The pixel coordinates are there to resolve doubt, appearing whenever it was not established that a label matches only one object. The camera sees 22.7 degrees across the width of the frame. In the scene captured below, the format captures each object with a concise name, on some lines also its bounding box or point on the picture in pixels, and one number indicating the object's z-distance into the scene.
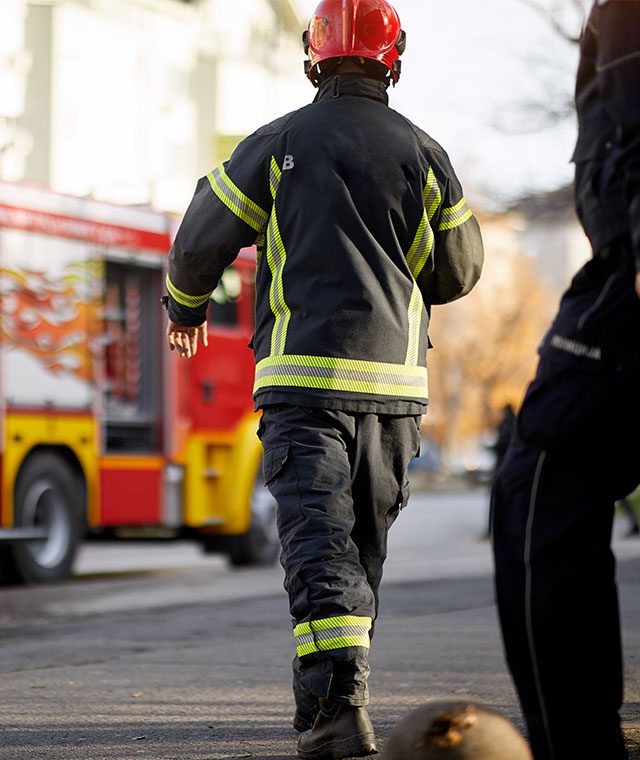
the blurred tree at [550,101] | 21.69
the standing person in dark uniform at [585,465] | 2.89
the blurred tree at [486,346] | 52.50
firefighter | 3.90
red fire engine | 11.64
